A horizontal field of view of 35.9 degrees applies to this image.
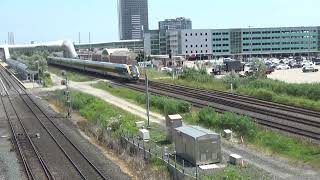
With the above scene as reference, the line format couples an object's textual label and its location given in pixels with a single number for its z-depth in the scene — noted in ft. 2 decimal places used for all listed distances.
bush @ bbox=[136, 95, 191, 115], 118.32
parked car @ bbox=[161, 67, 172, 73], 279.01
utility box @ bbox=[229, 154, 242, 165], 65.16
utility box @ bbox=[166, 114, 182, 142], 80.94
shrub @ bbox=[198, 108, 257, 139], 84.58
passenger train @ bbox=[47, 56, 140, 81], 213.66
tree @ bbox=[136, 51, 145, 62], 330.95
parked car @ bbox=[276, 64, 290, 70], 301.49
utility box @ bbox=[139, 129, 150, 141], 86.38
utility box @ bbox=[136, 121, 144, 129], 99.04
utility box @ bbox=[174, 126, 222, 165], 65.05
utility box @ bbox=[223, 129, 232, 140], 82.99
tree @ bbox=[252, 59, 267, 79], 204.29
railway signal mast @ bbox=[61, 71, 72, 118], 134.37
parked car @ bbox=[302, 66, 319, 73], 262.77
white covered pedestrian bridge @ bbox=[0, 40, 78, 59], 530.27
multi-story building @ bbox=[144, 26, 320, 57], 538.06
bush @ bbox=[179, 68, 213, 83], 205.10
